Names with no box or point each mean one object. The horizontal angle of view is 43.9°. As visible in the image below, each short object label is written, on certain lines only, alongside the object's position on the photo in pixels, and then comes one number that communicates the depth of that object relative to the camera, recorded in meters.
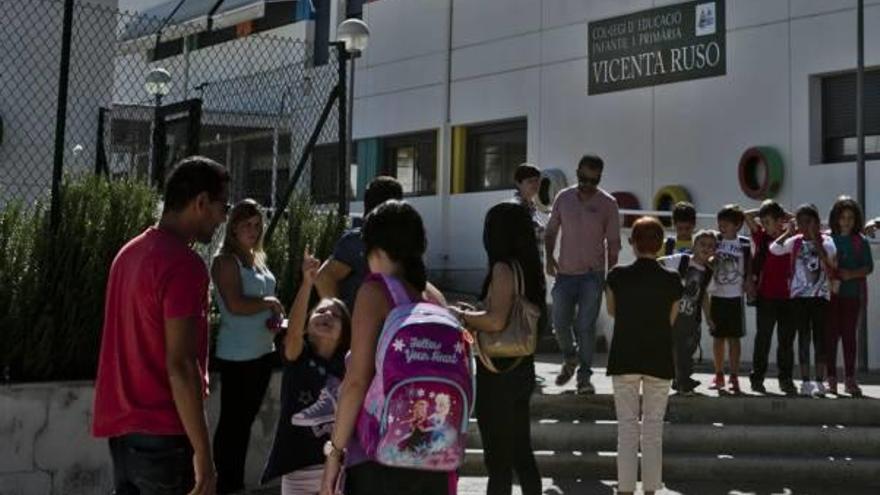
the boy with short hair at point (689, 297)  8.57
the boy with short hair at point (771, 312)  9.02
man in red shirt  3.52
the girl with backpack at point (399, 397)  3.44
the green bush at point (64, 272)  6.91
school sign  15.84
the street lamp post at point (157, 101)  8.55
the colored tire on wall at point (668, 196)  15.86
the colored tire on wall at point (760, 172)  14.67
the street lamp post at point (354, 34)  11.08
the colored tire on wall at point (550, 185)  17.39
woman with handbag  5.54
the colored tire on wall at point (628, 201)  16.64
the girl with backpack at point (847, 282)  8.98
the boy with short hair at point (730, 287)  8.81
